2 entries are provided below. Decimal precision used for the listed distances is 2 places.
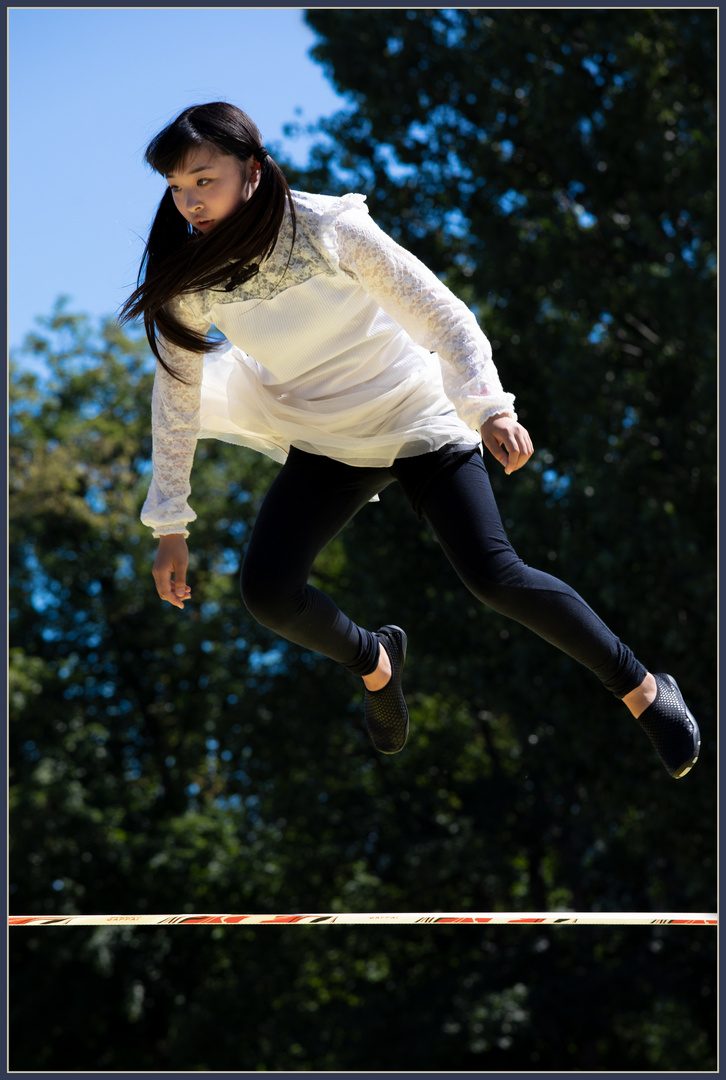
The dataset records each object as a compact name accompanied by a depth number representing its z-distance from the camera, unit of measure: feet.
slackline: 15.76
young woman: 15.33
